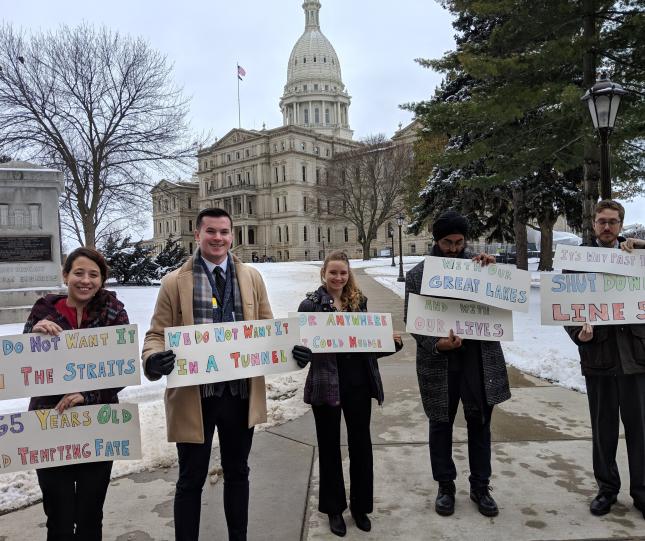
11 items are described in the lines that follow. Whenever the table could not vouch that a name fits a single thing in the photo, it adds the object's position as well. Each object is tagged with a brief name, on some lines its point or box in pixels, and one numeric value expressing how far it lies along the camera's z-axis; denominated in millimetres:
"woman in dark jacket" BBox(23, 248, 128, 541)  2818
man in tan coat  2982
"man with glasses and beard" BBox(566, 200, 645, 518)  3635
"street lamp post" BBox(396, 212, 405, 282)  32350
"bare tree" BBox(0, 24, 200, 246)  22953
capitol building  95312
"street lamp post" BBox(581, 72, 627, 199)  8062
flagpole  81900
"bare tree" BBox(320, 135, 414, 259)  59906
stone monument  12891
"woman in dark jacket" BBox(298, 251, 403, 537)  3568
